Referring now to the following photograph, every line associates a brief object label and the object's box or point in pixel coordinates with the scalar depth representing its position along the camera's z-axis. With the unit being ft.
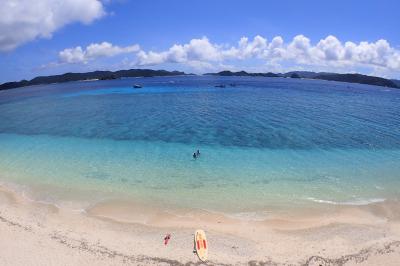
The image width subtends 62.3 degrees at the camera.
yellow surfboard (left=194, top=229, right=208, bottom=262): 58.03
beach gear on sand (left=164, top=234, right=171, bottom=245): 63.26
